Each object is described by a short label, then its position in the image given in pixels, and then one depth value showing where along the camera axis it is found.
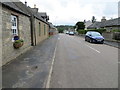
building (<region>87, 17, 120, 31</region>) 26.01
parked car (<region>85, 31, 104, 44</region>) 13.68
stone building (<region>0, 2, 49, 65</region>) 5.13
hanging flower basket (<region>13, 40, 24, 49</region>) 6.18
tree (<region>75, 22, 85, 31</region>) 48.80
